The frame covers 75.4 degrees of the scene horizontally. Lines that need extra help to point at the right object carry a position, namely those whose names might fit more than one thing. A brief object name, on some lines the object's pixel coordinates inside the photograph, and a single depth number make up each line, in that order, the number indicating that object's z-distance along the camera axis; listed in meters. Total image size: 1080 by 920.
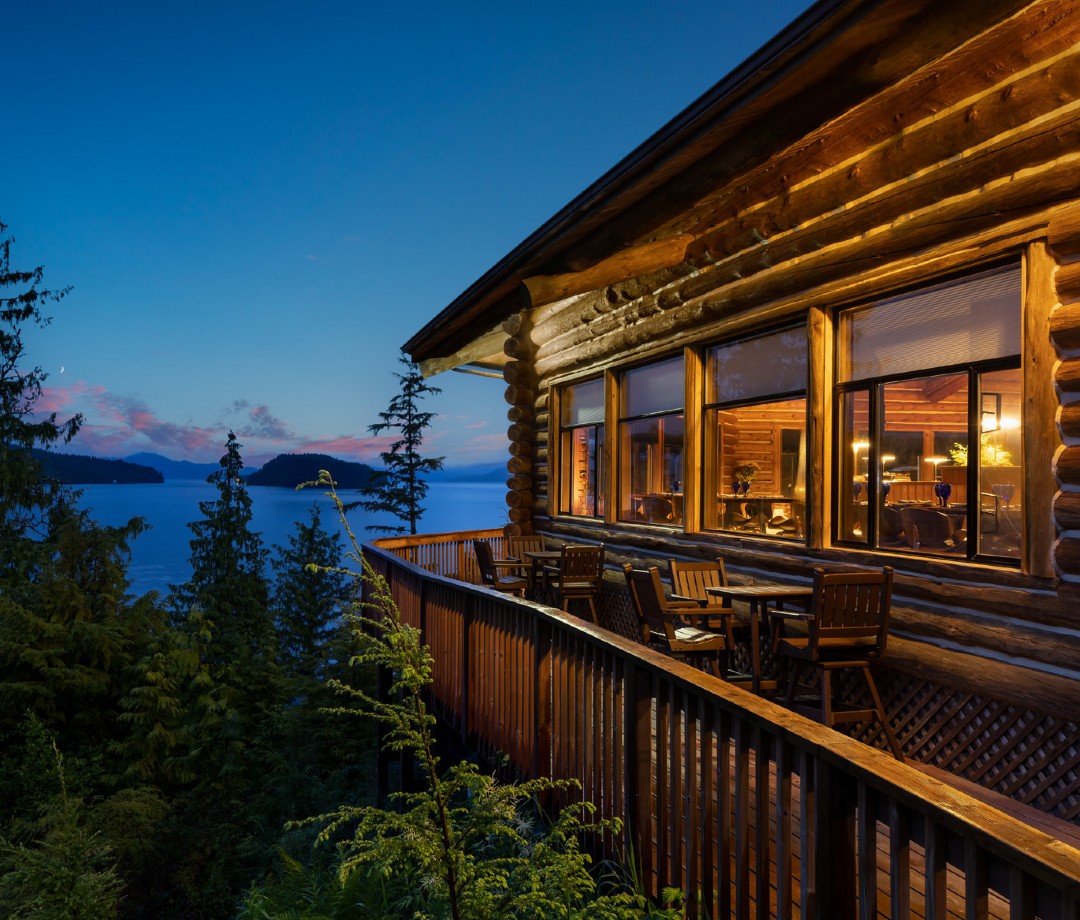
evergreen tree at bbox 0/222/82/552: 20.77
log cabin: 4.15
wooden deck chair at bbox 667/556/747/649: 6.16
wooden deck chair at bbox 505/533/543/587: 10.02
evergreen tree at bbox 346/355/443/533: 37.84
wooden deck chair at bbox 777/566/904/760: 4.70
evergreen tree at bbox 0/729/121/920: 4.77
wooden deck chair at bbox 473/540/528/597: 9.22
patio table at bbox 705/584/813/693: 5.29
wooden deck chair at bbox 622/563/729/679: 5.27
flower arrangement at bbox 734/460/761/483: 8.39
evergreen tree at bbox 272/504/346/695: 31.30
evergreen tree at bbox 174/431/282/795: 13.90
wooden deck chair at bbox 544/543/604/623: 8.29
